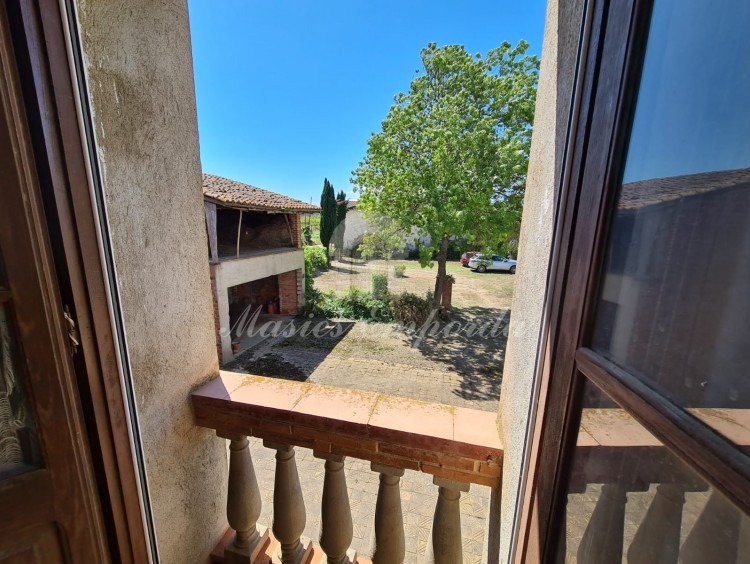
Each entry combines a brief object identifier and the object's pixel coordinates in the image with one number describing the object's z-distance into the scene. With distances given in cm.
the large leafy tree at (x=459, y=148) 710
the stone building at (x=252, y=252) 764
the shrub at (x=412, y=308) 1028
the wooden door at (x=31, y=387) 64
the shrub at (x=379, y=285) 1167
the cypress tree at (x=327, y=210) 1806
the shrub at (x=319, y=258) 1712
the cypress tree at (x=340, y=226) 1911
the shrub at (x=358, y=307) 1100
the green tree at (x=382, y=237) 951
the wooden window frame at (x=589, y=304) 45
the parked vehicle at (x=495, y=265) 1835
